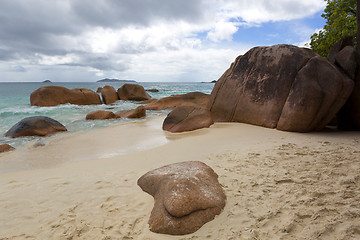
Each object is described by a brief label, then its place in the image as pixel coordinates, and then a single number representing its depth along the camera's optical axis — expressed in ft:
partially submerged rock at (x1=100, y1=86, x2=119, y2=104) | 68.95
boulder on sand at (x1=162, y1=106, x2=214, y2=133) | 24.79
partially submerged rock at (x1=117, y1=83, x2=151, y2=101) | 75.36
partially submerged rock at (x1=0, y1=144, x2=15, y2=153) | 19.76
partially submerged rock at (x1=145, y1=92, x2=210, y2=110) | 49.36
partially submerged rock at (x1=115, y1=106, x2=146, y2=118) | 38.42
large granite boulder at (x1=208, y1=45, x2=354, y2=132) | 19.57
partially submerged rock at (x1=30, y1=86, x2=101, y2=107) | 57.82
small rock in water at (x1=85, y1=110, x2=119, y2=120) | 36.68
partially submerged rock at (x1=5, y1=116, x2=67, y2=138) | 25.46
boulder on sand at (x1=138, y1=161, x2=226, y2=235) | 7.89
